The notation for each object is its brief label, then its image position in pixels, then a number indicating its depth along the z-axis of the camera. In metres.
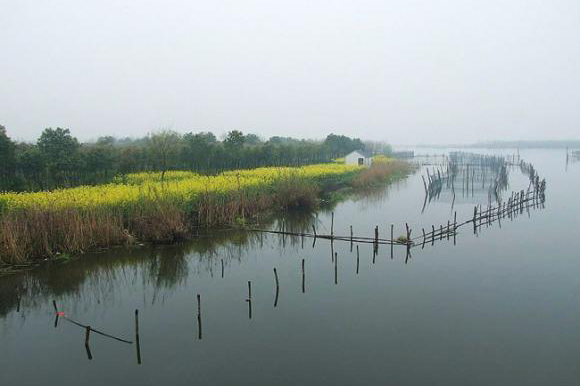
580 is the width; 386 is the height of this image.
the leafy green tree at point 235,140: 43.47
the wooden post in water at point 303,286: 12.72
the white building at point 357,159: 54.62
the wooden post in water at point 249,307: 11.00
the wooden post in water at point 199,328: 9.75
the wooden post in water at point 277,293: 11.80
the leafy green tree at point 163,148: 36.00
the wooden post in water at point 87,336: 8.76
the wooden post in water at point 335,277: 13.50
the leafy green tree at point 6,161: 23.48
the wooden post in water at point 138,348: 8.79
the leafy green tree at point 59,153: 26.20
